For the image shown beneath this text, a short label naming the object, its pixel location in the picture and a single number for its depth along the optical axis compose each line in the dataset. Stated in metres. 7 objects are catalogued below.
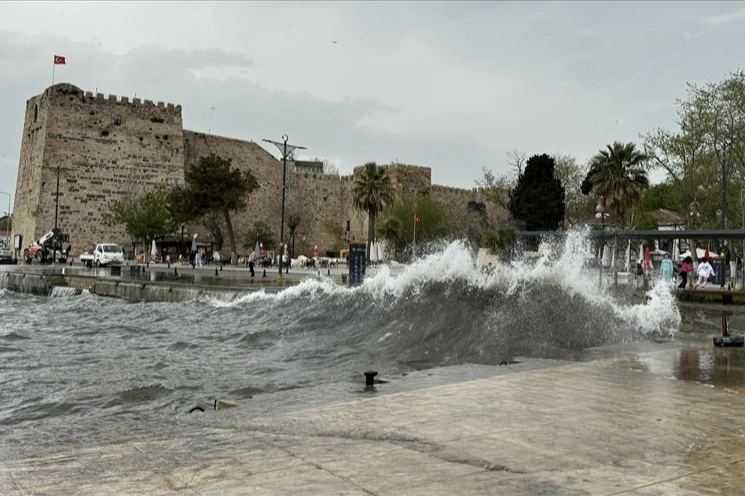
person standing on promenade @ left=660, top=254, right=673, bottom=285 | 20.11
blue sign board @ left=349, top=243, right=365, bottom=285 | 20.78
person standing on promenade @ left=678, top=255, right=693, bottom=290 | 20.61
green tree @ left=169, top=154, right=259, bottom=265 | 42.09
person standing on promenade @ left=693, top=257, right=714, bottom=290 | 19.38
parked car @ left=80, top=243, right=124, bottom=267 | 36.88
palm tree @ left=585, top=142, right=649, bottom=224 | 38.34
